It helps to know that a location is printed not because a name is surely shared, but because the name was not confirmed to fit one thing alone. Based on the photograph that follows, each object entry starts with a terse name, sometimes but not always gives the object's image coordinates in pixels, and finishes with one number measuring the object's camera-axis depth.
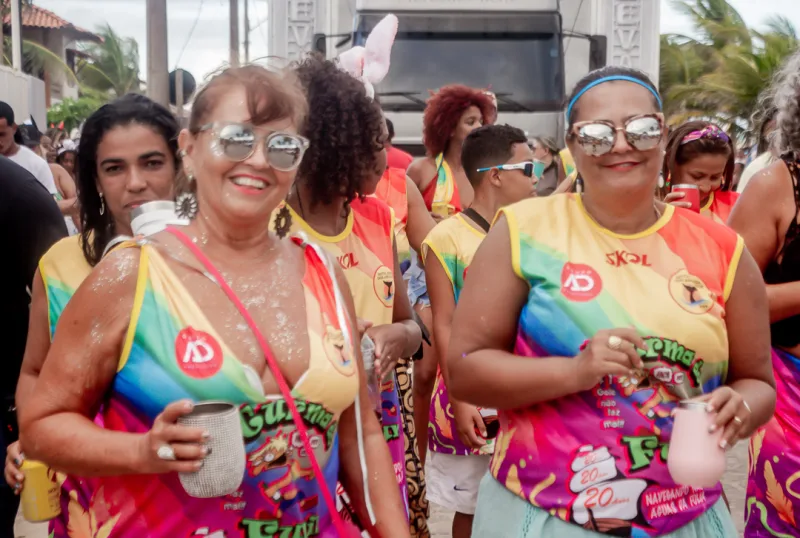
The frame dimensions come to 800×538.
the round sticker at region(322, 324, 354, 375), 2.34
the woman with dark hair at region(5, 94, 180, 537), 3.01
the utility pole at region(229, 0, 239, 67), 26.28
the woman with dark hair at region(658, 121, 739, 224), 5.07
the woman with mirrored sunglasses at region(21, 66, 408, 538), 2.15
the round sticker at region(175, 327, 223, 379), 2.15
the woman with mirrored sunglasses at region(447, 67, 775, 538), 2.51
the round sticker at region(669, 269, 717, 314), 2.54
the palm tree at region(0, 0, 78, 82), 40.56
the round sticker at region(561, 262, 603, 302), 2.53
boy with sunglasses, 4.43
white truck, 9.83
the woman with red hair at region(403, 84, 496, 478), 6.85
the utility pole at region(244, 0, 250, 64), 30.56
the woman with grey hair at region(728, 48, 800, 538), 3.28
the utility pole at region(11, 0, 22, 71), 21.19
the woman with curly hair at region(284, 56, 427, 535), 3.69
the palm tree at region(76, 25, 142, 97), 55.09
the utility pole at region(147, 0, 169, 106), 13.86
